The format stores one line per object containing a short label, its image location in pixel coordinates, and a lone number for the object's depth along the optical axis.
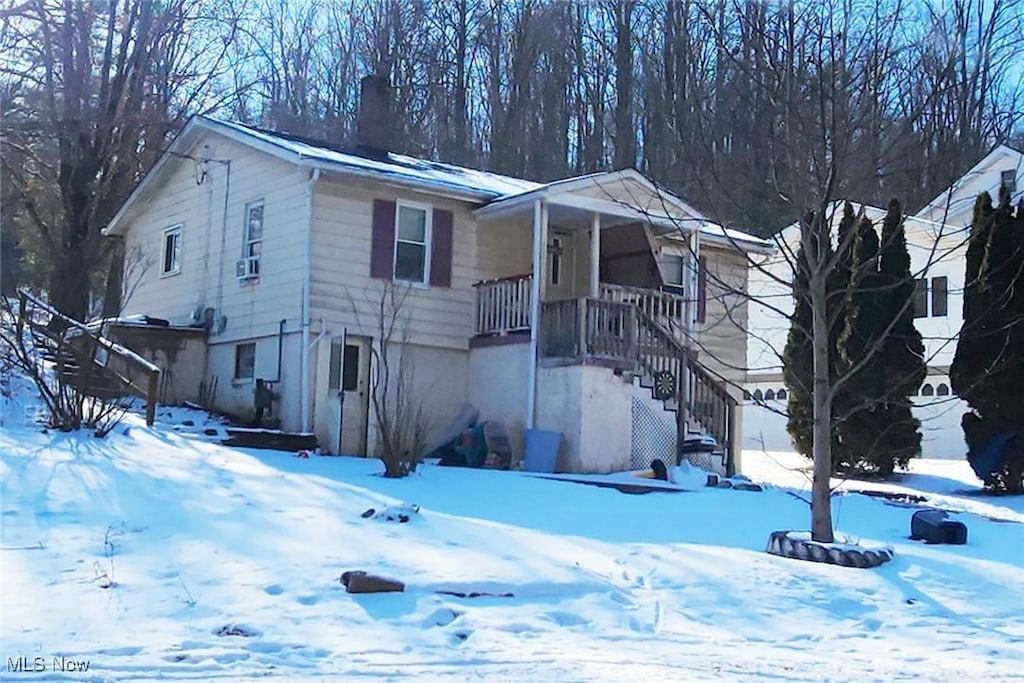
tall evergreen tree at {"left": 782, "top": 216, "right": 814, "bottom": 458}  19.80
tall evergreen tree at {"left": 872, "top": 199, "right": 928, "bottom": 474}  18.80
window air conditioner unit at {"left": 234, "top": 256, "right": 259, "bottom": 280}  19.00
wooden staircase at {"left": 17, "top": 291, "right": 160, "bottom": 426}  14.63
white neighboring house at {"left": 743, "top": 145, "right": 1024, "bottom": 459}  25.61
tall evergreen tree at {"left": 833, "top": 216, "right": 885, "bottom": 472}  18.91
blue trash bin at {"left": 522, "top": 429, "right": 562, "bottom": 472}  16.95
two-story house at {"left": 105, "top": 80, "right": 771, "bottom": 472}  17.53
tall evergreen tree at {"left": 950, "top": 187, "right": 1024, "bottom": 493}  17.39
